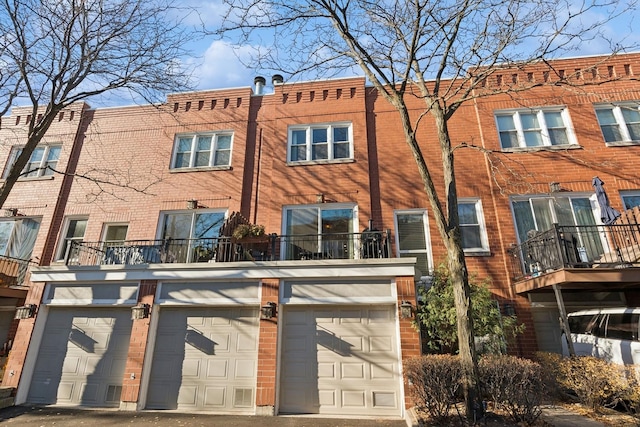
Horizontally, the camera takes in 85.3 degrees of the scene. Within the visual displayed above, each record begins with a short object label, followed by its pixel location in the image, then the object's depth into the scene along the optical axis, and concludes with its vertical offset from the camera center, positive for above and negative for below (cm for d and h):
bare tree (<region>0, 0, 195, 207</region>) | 978 +809
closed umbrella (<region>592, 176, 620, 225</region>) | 965 +397
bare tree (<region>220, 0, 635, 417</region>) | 622 +617
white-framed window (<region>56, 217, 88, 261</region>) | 1268 +435
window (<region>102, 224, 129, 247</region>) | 1258 +426
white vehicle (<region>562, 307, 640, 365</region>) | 702 +47
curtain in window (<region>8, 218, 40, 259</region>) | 1281 +416
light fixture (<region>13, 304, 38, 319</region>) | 1000 +123
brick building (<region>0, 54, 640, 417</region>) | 889 +358
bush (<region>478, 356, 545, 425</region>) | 601 -47
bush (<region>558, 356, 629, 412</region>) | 632 -42
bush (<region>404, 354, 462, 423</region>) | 641 -47
